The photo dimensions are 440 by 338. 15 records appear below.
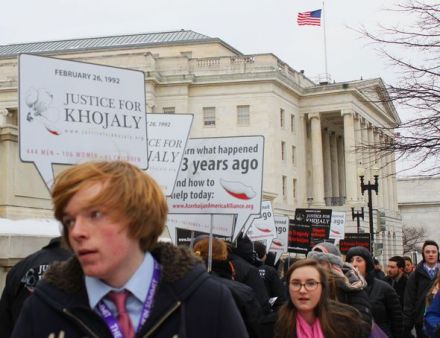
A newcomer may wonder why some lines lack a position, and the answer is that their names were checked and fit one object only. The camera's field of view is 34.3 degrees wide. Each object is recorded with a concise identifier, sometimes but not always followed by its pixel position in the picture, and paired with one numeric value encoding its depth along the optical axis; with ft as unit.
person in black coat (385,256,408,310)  40.47
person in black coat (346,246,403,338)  23.47
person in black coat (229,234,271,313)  21.77
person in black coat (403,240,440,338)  29.22
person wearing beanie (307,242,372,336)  17.17
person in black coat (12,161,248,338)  7.04
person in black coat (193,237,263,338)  14.96
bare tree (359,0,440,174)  34.81
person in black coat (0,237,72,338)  13.00
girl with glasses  14.42
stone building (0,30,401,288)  199.93
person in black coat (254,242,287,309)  28.50
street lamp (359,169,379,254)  95.72
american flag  185.07
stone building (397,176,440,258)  333.62
